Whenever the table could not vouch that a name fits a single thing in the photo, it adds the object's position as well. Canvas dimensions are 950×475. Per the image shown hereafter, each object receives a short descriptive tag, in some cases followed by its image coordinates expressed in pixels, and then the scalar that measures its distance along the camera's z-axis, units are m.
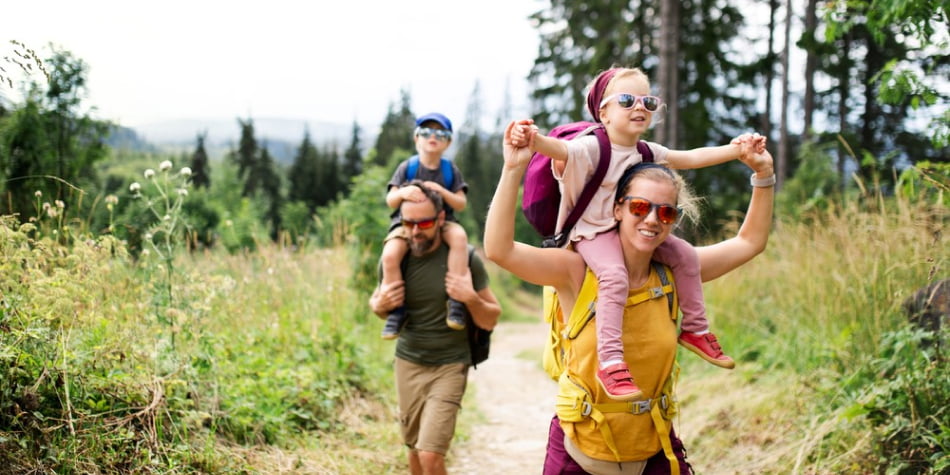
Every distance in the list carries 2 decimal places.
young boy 4.23
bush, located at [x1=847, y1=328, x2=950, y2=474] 3.57
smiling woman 2.49
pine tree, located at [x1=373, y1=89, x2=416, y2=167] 31.08
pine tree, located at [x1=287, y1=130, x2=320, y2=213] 28.88
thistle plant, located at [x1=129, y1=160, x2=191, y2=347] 4.14
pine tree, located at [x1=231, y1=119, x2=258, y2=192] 23.54
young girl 2.37
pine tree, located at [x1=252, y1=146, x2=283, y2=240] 25.06
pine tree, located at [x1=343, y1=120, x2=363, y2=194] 30.02
